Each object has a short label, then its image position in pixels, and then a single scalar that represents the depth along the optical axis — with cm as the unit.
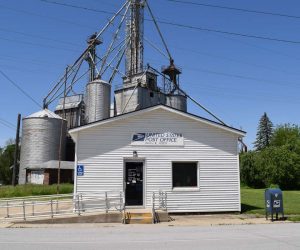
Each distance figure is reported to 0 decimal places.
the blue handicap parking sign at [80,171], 1856
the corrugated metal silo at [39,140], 5616
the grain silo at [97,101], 5528
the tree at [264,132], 11133
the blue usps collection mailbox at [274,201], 1655
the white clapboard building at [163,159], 1891
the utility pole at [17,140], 4527
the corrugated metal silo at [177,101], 6081
